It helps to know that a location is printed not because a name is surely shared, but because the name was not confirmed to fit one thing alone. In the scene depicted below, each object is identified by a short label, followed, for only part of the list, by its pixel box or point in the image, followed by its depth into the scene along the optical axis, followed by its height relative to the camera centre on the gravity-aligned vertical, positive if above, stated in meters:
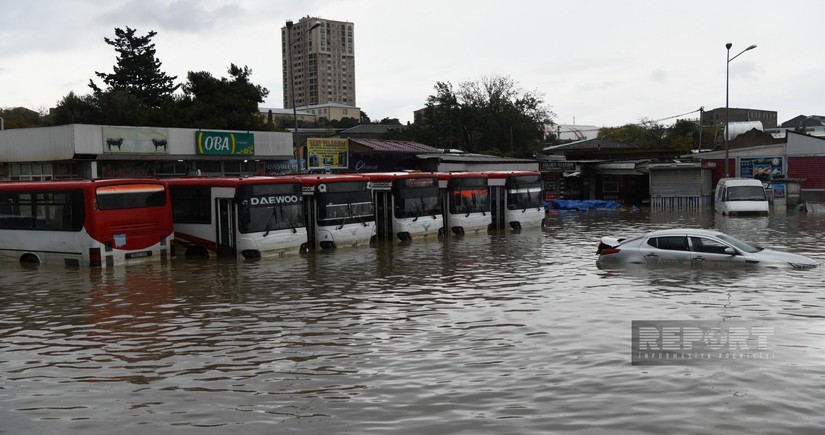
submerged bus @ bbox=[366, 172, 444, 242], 30.05 -0.84
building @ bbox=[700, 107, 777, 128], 141.25 +11.24
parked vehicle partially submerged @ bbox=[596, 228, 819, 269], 19.48 -1.89
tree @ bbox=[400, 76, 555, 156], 80.44 +5.97
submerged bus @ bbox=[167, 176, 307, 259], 24.50 -0.92
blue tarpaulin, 53.34 -1.71
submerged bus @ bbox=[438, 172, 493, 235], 32.91 -0.85
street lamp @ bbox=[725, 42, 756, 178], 51.67 +6.36
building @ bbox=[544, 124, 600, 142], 127.10 +7.87
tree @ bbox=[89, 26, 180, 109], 77.62 +11.37
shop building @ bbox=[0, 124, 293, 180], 36.34 +1.89
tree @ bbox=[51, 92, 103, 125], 63.69 +6.42
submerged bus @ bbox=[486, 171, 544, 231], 35.72 -0.93
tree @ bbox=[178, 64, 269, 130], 60.03 +6.69
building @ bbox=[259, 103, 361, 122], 162.26 +15.46
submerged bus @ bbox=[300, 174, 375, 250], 27.27 -0.89
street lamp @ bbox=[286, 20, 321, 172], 36.84 +5.10
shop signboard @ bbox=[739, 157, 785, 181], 53.09 +0.50
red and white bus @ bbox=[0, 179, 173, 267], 22.91 -0.92
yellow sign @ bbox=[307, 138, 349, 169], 45.41 +1.87
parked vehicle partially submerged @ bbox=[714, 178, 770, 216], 41.25 -1.18
